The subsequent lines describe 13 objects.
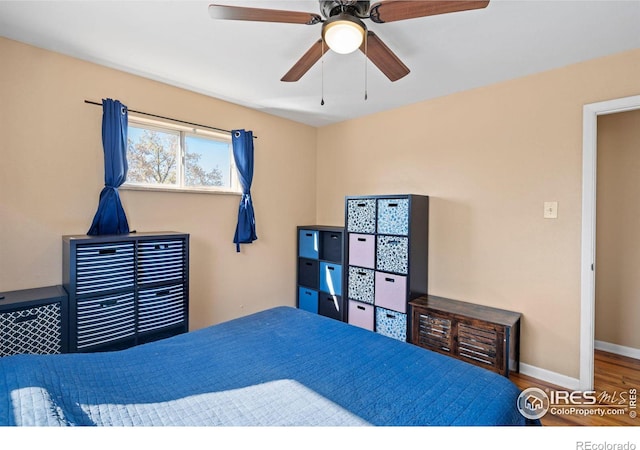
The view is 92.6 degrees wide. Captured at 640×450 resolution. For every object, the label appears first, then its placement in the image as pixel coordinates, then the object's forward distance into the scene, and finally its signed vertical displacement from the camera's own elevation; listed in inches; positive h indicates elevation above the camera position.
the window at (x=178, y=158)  106.8 +24.8
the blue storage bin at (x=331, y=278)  137.3 -24.5
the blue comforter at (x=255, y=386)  39.4 -25.3
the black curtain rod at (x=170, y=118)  95.7 +37.8
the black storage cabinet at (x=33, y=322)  72.3 -24.9
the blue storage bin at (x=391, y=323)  115.0 -38.1
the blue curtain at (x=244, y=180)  129.3 +18.7
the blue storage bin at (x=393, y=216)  114.2 +3.5
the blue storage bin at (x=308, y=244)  147.9 -9.5
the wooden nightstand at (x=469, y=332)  91.7 -34.4
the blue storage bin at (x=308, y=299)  148.0 -37.3
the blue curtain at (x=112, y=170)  95.0 +16.4
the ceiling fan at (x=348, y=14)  52.1 +38.2
